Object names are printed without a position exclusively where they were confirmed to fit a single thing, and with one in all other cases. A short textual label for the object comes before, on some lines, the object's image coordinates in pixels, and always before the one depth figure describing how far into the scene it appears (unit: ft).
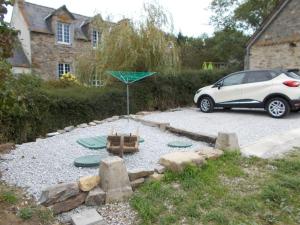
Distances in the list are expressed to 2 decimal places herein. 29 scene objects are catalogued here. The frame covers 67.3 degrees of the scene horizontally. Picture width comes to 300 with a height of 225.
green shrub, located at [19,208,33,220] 8.20
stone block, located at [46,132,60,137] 17.77
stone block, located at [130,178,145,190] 10.00
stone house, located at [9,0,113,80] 50.54
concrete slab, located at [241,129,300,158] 13.55
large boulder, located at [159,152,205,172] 10.78
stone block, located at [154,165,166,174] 10.88
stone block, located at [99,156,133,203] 9.30
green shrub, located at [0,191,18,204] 9.08
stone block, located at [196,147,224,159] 12.29
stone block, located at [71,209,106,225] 7.86
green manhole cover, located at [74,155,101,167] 11.73
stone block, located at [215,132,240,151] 13.61
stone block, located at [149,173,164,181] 10.44
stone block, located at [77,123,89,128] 19.87
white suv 22.28
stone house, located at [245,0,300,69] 37.48
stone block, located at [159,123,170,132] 18.84
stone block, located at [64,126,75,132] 18.97
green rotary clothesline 20.61
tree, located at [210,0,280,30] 60.55
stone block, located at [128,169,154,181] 10.08
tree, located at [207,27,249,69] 61.95
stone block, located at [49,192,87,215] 8.61
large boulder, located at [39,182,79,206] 8.59
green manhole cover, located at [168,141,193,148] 14.75
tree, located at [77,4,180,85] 25.33
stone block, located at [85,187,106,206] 9.10
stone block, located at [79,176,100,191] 9.14
